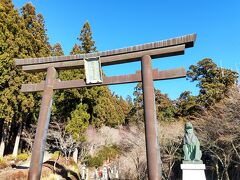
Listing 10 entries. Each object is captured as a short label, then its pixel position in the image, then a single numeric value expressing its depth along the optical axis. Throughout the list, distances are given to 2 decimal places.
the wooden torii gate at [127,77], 5.18
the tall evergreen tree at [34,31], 19.41
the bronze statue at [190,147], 6.32
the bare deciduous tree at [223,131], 13.23
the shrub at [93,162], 20.50
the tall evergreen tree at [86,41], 22.52
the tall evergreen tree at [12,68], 15.05
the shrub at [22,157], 17.20
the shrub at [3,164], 14.50
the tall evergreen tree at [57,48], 28.59
